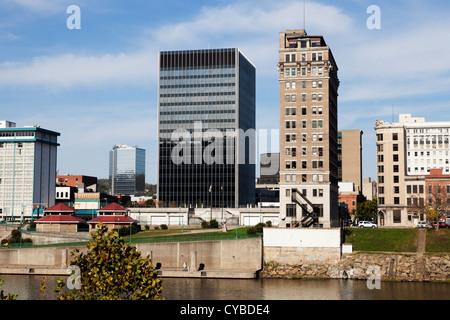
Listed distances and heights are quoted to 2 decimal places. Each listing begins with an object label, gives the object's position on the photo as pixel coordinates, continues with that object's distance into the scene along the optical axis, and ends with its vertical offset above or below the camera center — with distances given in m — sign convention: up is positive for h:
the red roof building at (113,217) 139.12 -7.69
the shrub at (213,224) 139.50 -9.35
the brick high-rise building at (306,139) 121.38 +11.44
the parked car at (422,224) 127.50 -8.69
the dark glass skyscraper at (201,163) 199.38 +9.47
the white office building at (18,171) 194.12 +6.15
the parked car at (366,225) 132.88 -8.99
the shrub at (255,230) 116.38 -9.08
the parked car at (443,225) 116.18 -7.89
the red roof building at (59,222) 141.38 -9.07
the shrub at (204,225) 141.00 -9.70
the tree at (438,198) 123.96 -2.39
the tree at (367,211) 172.38 -7.10
